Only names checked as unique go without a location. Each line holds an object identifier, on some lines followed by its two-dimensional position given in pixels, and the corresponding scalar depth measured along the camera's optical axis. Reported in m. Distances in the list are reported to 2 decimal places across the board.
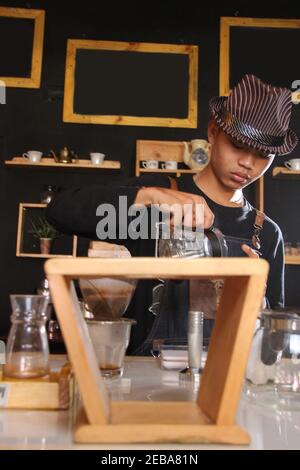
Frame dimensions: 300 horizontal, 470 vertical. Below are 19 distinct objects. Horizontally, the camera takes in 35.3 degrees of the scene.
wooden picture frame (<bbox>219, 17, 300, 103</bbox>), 4.39
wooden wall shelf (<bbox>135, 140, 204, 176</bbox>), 4.16
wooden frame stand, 0.66
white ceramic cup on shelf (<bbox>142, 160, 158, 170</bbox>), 4.02
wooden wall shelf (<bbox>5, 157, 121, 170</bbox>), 4.03
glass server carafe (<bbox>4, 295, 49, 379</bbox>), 0.90
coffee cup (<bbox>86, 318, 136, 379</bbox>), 1.05
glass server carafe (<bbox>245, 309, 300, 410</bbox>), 0.95
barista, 1.96
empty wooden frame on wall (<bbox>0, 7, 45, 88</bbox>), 4.34
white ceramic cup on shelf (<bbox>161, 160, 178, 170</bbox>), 4.02
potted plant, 4.05
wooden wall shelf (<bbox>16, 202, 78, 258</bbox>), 4.01
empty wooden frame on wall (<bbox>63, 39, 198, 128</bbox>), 4.31
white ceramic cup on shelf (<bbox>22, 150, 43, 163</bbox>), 4.04
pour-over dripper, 1.20
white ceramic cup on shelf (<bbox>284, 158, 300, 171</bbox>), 4.03
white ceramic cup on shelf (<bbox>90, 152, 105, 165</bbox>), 4.06
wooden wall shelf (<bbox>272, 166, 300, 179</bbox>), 3.99
